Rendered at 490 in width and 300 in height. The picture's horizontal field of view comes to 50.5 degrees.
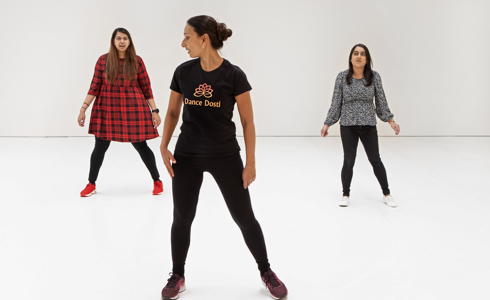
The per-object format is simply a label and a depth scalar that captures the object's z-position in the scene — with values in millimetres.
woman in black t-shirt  2133
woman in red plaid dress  3896
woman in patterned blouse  3725
